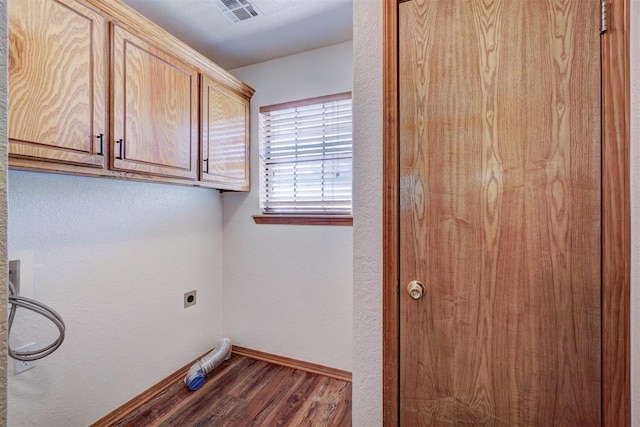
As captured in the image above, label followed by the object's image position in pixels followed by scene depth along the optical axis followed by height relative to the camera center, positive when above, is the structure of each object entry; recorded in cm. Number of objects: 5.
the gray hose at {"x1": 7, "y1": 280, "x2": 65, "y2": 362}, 124 -42
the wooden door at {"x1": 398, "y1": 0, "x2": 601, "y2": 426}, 93 +1
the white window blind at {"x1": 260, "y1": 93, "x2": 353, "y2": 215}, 222 +43
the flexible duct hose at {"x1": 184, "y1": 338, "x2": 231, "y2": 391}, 206 -106
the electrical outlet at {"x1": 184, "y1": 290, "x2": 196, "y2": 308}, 226 -61
